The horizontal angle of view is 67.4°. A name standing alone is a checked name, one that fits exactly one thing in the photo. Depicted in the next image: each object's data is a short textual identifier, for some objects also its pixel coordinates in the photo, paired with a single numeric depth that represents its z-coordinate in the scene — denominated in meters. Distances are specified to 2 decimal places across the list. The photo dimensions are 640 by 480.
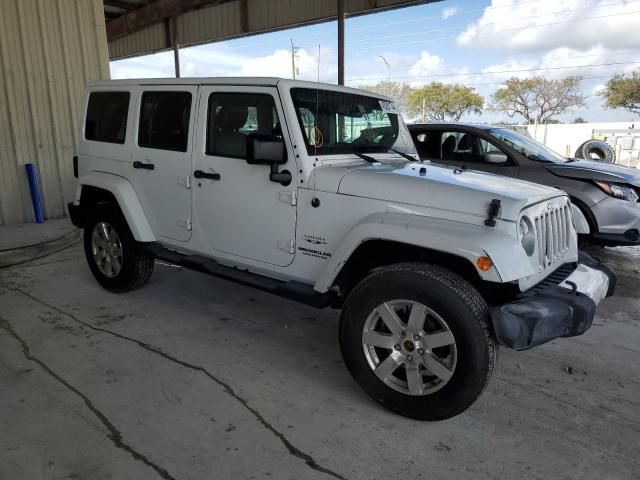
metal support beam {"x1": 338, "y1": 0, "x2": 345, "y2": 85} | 9.05
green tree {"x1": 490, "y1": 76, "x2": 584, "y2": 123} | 37.84
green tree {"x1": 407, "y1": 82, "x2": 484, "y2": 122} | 37.78
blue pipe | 7.79
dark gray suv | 5.40
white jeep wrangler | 2.44
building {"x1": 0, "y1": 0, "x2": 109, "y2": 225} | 7.52
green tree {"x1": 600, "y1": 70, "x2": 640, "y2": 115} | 29.77
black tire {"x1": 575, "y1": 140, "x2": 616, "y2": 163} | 9.02
